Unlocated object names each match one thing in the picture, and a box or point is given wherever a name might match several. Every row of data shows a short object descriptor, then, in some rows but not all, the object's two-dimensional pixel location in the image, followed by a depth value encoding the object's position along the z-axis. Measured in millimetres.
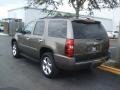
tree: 6310
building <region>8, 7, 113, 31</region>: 15461
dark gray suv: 2983
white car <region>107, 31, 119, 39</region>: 15819
